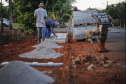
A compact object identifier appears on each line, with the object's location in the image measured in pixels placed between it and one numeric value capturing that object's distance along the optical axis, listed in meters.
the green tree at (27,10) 10.80
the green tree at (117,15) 22.89
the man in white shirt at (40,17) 6.93
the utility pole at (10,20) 15.82
